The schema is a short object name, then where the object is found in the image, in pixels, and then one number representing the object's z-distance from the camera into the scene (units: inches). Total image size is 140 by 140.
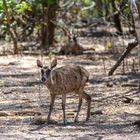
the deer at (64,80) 732.0
